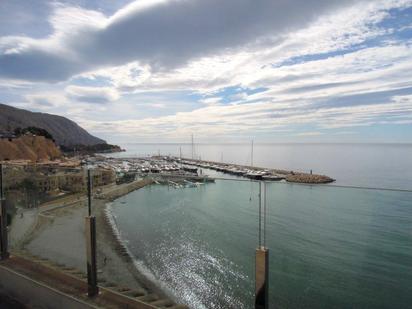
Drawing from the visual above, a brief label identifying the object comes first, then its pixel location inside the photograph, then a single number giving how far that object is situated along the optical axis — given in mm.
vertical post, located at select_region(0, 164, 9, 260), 4141
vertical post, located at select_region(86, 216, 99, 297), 3086
